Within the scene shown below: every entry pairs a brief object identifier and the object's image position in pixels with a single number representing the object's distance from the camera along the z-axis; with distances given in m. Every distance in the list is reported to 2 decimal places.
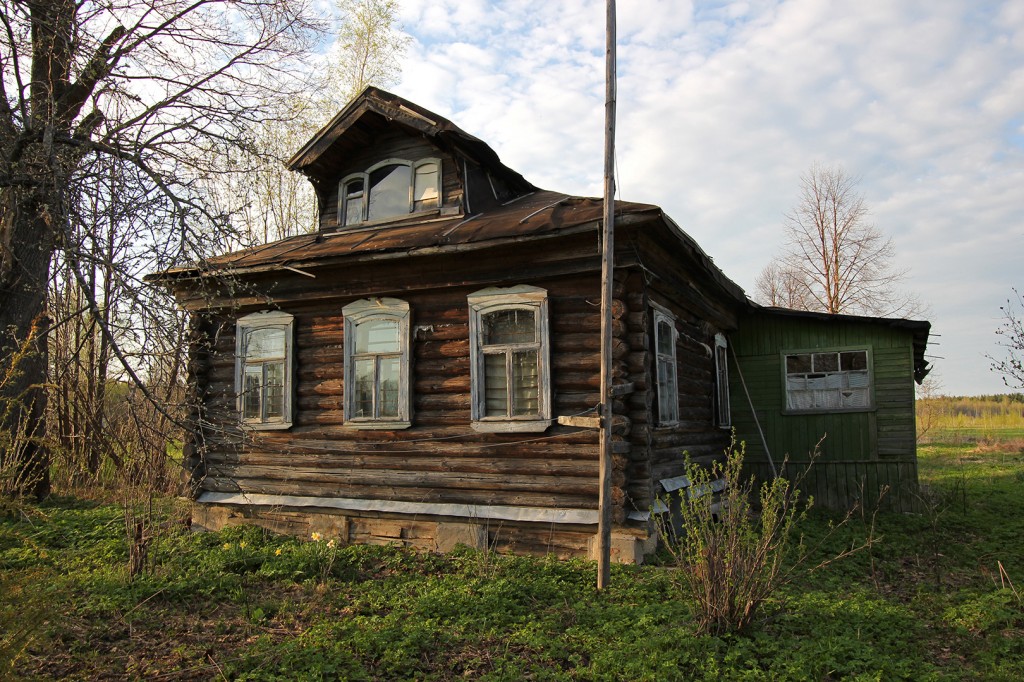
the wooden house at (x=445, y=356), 8.15
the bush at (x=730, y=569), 5.43
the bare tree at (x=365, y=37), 20.30
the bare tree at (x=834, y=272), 26.77
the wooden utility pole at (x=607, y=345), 6.41
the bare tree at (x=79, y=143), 5.39
